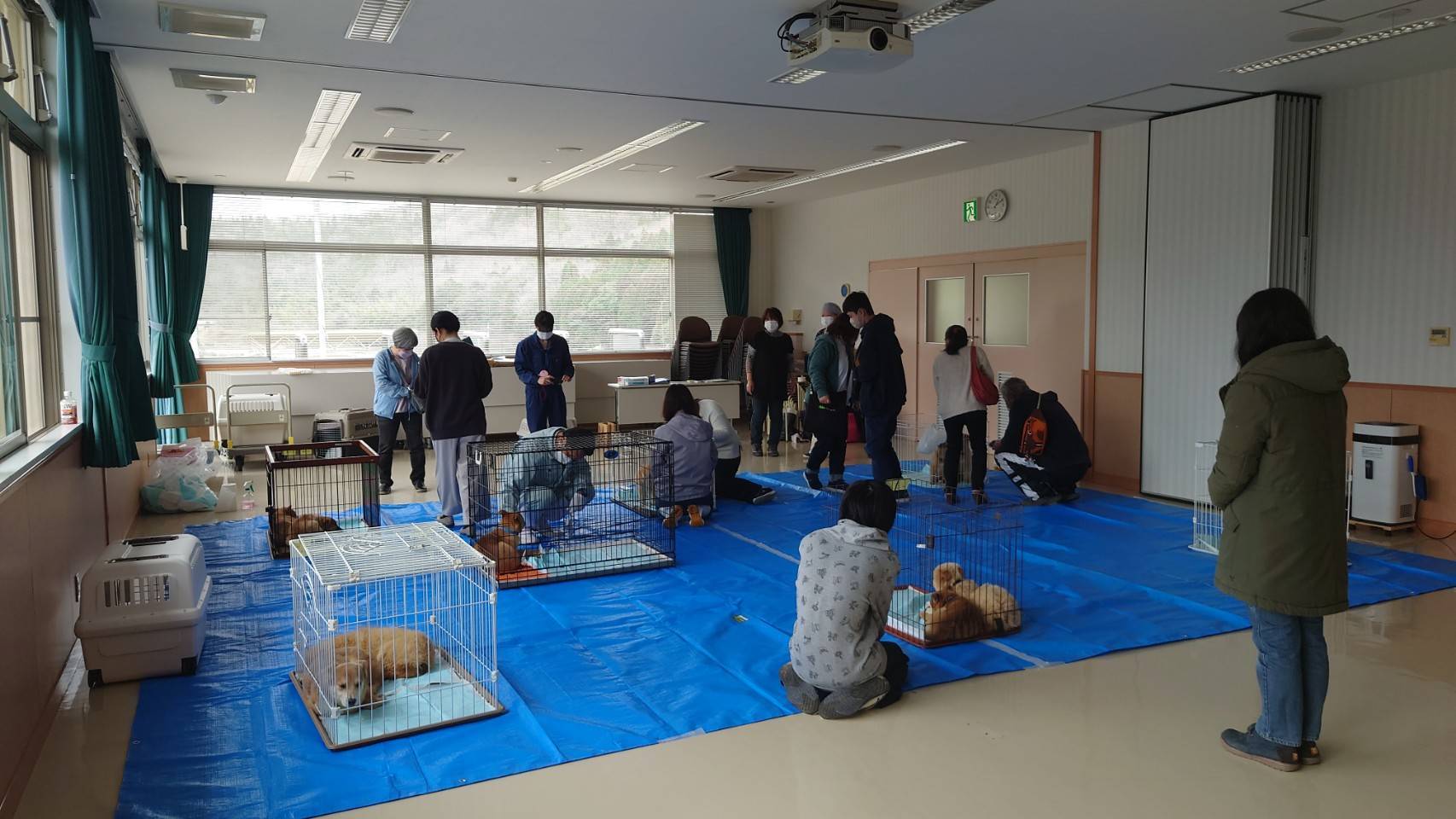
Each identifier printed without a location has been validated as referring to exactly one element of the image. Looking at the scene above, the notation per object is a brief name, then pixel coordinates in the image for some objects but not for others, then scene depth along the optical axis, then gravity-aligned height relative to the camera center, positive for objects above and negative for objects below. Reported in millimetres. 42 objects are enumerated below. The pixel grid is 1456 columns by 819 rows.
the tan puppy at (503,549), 5407 -1161
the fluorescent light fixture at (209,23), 4664 +1567
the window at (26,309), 4098 +165
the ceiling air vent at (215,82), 5835 +1588
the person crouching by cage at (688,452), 6637 -771
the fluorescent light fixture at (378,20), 4559 +1560
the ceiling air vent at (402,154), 8492 +1664
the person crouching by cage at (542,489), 5715 -873
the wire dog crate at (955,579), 4309 -1196
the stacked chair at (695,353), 12109 -176
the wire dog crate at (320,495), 5852 -1053
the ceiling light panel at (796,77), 5824 +1580
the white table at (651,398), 11422 -693
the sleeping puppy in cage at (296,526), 5848 -1102
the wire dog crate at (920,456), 8031 -1075
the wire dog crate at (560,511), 5535 -1029
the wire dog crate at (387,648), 3496 -1208
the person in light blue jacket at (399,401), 7887 -478
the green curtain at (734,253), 13164 +1146
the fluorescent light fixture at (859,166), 8414 +1647
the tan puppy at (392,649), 3682 -1188
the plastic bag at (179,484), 7363 -1061
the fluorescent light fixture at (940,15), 4590 +1554
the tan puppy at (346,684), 3506 -1235
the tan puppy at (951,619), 4270 -1235
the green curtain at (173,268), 9172 +771
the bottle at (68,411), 4648 -315
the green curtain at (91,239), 4410 +485
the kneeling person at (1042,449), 7234 -840
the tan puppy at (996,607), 4426 -1231
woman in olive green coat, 2992 -525
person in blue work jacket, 8672 -242
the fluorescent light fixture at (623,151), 7668 +1670
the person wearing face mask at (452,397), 6492 -368
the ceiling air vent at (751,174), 9828 +1681
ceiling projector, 4598 +1423
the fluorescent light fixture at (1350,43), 4965 +1575
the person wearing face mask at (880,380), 7070 -305
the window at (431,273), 10977 +823
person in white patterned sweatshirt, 3494 -975
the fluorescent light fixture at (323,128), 6586 +1639
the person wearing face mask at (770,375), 9867 -364
